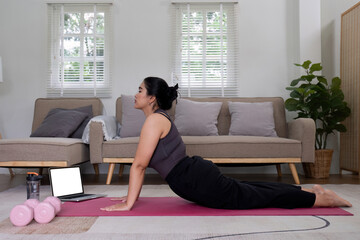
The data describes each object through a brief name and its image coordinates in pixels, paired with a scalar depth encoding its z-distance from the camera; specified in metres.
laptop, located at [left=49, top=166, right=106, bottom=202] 2.80
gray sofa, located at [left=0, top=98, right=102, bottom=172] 3.46
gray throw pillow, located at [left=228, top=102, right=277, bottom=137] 4.25
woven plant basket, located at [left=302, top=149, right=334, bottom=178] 4.33
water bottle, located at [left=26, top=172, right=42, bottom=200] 2.54
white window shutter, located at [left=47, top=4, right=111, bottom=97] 5.01
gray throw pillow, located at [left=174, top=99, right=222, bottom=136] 4.25
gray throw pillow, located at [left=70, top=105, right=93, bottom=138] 4.31
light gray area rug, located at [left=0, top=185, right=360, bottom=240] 1.80
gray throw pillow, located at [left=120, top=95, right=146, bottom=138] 4.27
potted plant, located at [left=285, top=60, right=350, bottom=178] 4.30
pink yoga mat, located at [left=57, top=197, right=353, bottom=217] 2.26
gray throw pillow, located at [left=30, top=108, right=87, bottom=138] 4.19
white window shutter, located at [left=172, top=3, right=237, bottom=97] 5.01
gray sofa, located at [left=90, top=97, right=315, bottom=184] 3.69
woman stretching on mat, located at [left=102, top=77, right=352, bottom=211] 2.28
